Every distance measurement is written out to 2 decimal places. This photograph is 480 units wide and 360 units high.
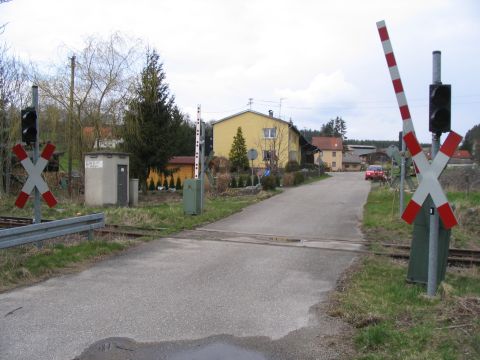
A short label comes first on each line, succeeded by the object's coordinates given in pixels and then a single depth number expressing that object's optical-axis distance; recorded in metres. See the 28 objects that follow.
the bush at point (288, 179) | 35.44
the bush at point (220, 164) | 37.60
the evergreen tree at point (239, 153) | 52.94
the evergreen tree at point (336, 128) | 163.38
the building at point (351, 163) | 118.20
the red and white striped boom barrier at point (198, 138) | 17.14
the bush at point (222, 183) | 26.23
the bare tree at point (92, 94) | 23.58
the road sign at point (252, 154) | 26.23
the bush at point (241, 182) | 31.58
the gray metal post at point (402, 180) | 15.19
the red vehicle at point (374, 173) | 42.23
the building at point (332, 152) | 107.88
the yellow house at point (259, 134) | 53.59
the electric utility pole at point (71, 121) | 23.58
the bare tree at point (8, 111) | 21.39
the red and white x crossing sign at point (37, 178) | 9.30
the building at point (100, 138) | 24.11
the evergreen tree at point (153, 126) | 27.11
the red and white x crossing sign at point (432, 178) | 6.25
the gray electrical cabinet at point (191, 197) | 16.05
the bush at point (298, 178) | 36.97
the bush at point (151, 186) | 33.67
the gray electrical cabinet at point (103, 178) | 19.80
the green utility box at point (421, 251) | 7.02
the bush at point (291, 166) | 48.41
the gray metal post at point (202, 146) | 16.96
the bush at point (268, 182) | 27.93
